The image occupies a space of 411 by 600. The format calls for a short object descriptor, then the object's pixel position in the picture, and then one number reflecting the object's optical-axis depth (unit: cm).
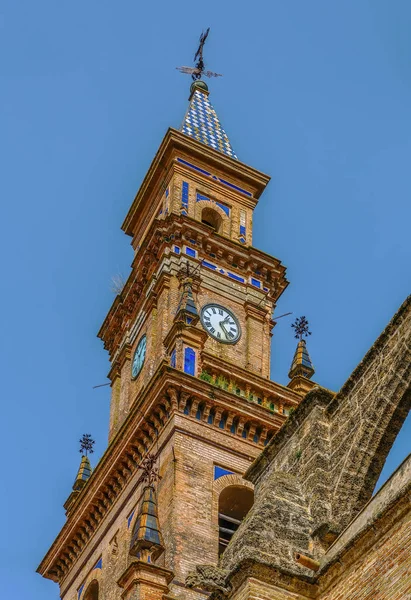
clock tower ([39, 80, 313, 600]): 2473
